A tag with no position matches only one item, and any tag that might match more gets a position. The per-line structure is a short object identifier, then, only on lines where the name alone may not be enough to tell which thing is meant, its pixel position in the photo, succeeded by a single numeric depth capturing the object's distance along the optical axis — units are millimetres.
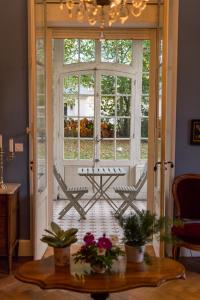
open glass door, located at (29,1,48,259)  4047
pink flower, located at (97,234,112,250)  2859
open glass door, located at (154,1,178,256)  4090
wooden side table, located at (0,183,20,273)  4004
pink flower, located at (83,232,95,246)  2897
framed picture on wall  4516
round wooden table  2691
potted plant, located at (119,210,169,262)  3039
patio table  6227
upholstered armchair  4355
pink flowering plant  2811
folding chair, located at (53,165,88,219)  6133
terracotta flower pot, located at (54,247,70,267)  2982
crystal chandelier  3298
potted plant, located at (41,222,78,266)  2986
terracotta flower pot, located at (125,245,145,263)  3035
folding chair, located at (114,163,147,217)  6168
